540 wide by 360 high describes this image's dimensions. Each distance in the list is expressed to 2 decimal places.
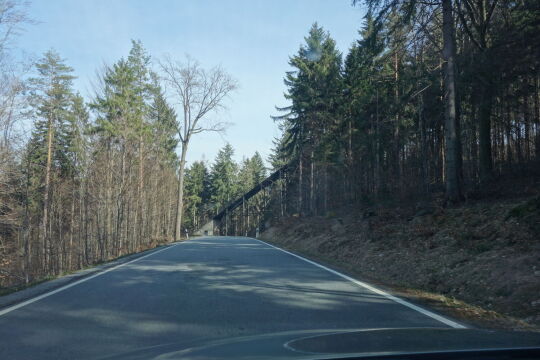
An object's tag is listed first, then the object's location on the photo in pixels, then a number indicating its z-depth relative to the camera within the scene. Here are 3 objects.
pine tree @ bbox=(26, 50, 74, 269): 33.03
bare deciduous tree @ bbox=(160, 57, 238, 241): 36.09
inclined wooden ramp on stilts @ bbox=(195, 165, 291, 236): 56.49
